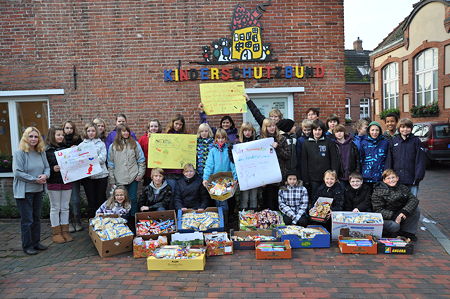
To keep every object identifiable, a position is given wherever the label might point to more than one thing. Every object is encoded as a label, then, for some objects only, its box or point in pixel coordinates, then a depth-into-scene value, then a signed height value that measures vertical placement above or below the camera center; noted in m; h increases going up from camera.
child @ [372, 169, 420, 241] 5.62 -1.38
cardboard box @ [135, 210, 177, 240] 5.77 -1.41
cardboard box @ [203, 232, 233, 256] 5.15 -1.73
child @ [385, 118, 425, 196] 5.88 -0.65
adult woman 5.25 -0.69
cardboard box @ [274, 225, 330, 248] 5.34 -1.76
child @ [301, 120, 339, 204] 6.04 -0.57
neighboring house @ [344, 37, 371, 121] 36.03 +3.35
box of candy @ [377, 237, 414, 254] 5.09 -1.82
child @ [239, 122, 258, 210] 6.12 -1.27
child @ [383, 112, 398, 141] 6.25 -0.08
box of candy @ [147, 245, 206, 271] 4.64 -1.72
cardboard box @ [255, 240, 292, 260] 4.97 -1.80
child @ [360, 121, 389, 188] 6.09 -0.58
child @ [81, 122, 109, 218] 6.21 -0.87
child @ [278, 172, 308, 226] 5.91 -1.27
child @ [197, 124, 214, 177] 6.30 -0.29
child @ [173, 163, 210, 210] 6.14 -1.13
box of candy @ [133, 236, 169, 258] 5.16 -1.70
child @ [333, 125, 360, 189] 6.11 -0.56
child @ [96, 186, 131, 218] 5.90 -1.24
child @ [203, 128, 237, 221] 6.07 -0.58
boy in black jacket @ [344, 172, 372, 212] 5.85 -1.23
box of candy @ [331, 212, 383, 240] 5.44 -1.57
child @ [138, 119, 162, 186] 6.54 -0.23
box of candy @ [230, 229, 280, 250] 5.37 -1.72
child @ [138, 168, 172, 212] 6.02 -1.12
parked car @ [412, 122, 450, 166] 13.55 -0.83
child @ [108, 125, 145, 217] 6.24 -0.53
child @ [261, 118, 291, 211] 5.95 -0.31
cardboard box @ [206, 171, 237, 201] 5.77 -1.02
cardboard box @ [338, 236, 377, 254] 5.11 -1.82
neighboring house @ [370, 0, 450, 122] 20.00 +3.67
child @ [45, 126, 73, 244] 5.81 -0.98
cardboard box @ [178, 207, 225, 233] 5.50 -1.44
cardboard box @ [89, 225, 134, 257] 5.23 -1.70
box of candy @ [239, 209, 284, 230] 5.76 -1.54
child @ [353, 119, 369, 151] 6.30 -0.21
